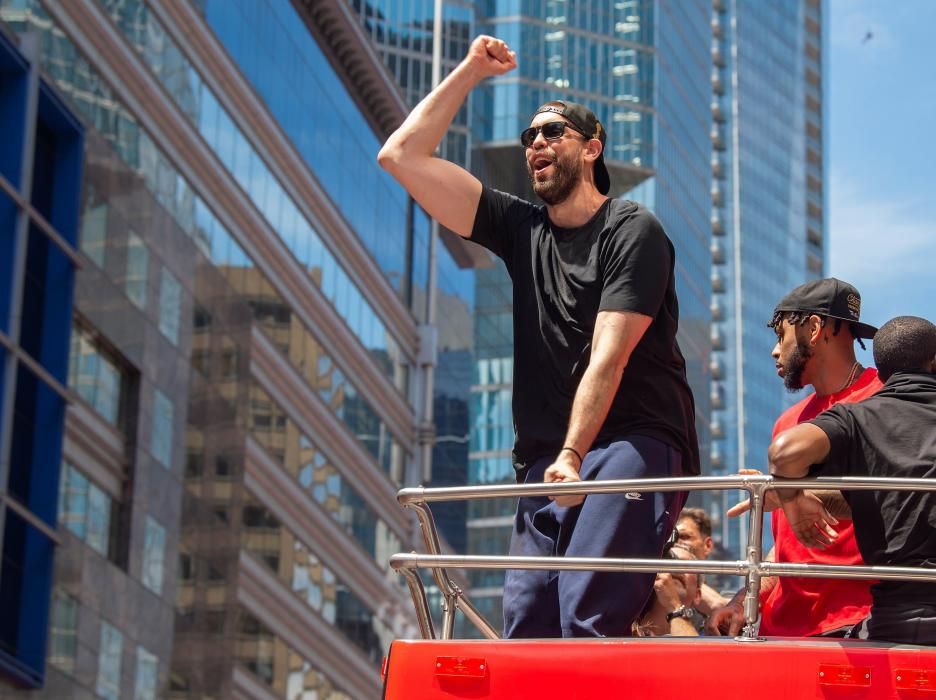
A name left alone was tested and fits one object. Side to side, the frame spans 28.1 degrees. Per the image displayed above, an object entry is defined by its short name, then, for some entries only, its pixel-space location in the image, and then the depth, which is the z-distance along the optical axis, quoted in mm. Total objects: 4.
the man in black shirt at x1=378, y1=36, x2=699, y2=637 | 6520
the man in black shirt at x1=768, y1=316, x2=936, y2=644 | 5910
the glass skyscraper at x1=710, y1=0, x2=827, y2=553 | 172750
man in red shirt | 7133
